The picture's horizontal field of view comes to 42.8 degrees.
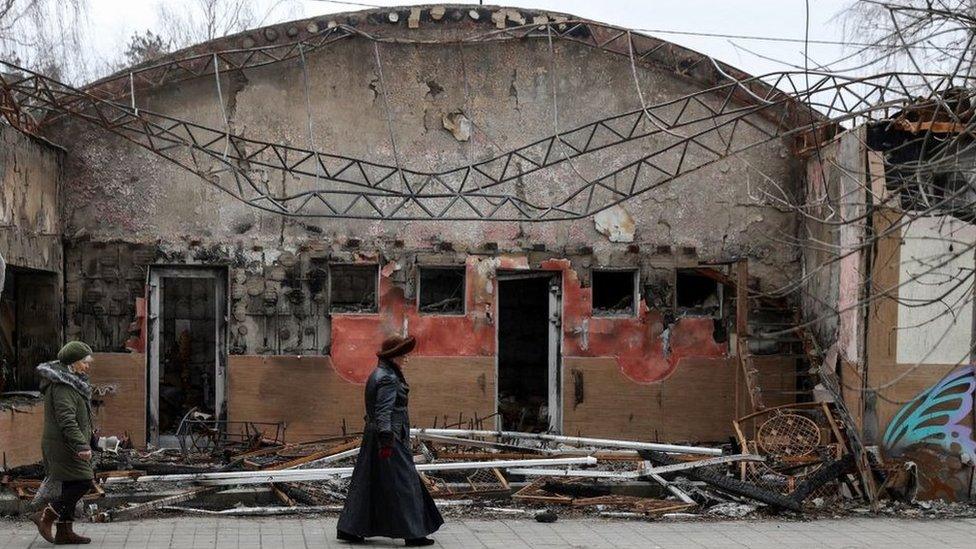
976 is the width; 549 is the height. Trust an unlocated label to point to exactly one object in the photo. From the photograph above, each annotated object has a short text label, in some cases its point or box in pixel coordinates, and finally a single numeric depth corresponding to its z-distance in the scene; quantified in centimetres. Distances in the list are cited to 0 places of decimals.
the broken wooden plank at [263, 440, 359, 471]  1380
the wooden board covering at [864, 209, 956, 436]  1476
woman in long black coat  1028
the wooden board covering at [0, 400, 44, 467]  1408
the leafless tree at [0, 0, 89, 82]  2195
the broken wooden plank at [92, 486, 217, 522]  1168
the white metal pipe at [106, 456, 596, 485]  1259
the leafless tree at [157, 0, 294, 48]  3562
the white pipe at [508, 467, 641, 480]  1349
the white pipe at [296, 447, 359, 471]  1370
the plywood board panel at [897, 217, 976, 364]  1457
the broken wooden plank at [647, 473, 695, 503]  1309
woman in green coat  1005
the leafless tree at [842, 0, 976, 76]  716
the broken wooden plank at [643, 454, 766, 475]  1357
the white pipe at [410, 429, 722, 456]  1439
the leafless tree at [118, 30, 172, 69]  3797
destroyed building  1719
